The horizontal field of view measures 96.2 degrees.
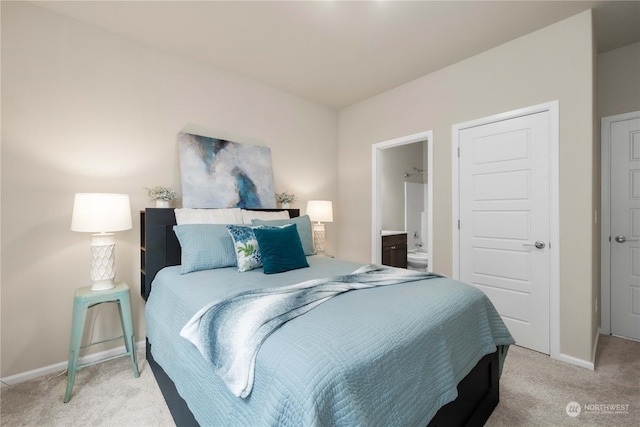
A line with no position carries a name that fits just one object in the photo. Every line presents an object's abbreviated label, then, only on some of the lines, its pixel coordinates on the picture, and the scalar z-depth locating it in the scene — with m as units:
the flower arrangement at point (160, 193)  2.52
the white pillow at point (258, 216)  2.74
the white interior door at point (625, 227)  2.68
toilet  4.44
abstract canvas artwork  2.73
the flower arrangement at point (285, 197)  3.42
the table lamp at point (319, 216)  3.52
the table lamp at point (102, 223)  1.93
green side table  1.89
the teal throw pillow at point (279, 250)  2.09
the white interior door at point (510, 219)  2.45
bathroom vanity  4.12
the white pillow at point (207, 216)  2.42
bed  0.86
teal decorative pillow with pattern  2.14
